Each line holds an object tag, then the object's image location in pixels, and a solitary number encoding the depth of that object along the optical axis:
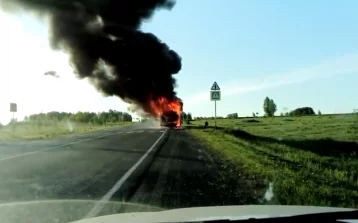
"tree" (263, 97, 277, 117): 115.29
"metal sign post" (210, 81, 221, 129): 30.00
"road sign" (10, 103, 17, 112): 43.44
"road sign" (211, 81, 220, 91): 30.12
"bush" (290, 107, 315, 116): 96.24
